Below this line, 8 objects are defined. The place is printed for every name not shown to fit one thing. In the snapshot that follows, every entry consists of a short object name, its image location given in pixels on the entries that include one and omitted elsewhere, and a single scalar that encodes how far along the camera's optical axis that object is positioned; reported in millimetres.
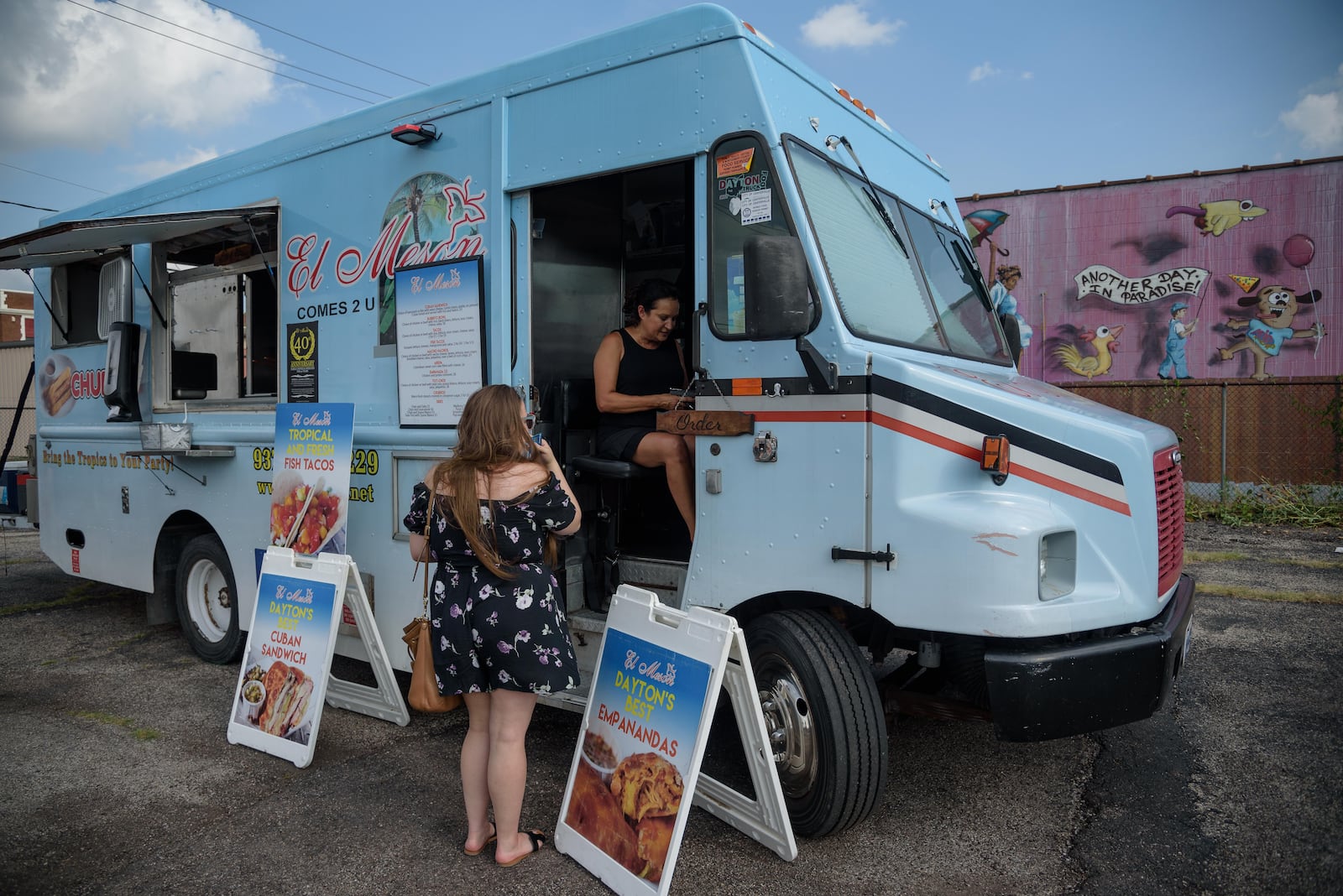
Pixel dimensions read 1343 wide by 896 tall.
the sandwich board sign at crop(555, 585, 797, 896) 2992
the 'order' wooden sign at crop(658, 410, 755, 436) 3576
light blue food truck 3195
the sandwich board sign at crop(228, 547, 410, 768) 4340
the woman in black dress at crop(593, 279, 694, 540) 4078
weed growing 10992
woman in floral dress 3123
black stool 4305
